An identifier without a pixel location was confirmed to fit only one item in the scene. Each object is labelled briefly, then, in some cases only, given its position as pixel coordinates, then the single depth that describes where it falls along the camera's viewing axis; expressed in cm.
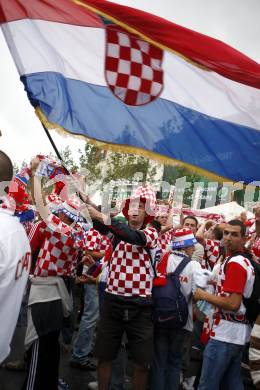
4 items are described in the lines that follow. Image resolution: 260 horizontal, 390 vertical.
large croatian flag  370
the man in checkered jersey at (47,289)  401
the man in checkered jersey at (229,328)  371
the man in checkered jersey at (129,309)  409
